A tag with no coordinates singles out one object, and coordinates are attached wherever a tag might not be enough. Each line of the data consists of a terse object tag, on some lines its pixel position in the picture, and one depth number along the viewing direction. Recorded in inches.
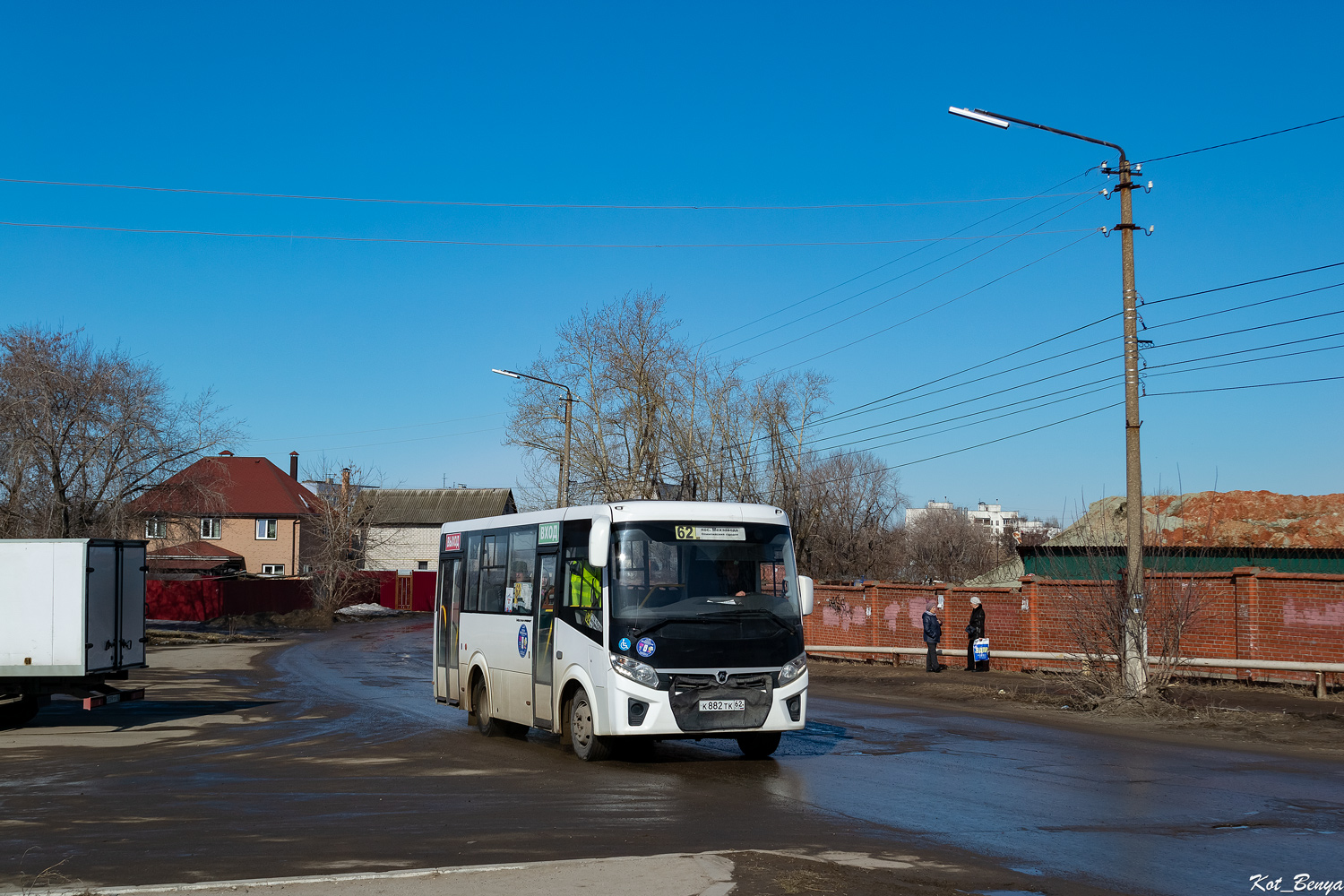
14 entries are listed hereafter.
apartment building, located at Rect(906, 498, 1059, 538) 3446.4
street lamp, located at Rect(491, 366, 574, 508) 1507.1
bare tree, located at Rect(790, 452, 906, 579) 2100.1
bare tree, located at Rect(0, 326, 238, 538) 1408.7
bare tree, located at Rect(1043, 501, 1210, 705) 717.3
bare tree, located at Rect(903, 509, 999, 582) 2935.5
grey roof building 3671.3
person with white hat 1005.2
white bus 482.6
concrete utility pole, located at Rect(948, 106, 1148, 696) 713.0
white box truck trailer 661.9
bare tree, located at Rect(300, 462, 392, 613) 2436.0
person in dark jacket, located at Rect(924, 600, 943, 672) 1014.4
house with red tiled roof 2807.6
